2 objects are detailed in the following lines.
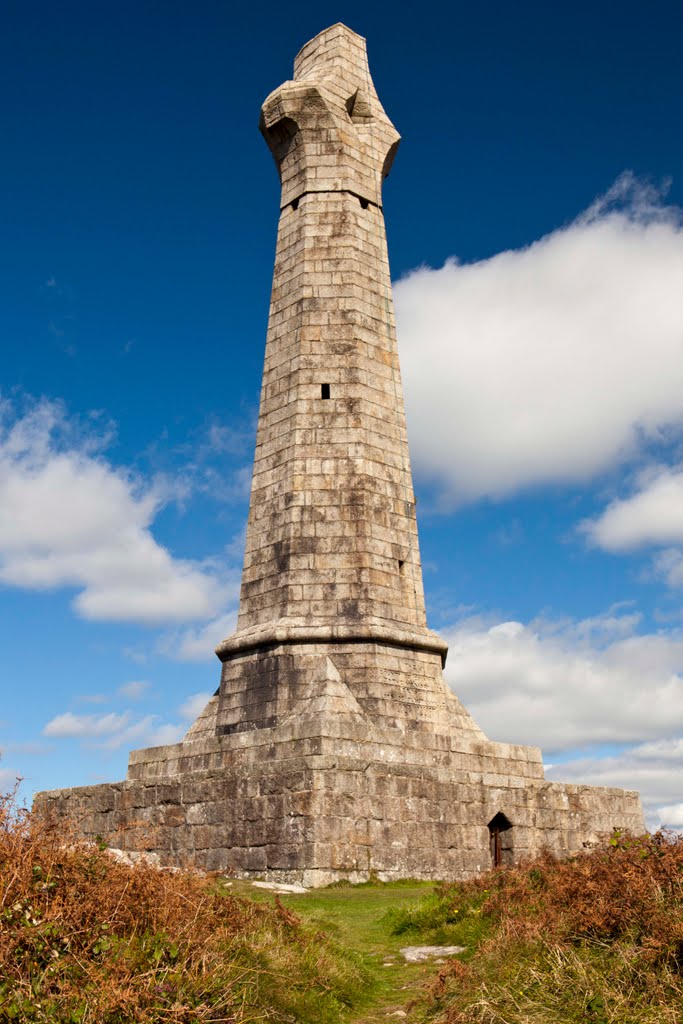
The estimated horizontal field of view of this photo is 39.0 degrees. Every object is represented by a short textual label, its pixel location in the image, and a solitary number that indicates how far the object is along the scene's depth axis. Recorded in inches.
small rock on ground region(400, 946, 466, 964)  328.5
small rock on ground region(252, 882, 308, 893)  444.7
